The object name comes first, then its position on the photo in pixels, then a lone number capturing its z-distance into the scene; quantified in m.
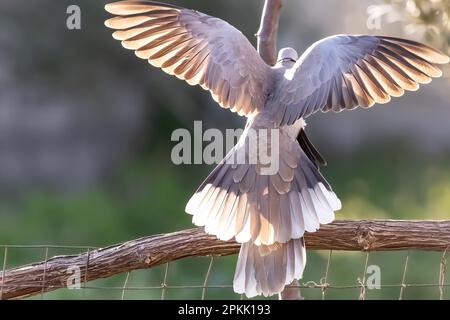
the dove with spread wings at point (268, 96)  4.87
